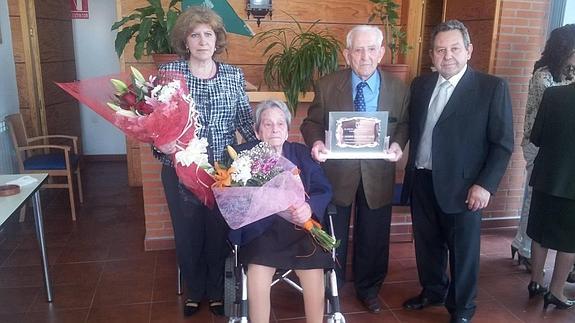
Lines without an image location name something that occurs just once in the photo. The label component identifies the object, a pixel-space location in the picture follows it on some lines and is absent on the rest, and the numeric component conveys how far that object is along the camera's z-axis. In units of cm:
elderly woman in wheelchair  211
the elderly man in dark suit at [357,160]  228
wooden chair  409
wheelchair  198
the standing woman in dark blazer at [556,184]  238
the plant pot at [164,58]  289
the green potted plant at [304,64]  296
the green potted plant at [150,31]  290
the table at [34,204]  212
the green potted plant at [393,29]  314
